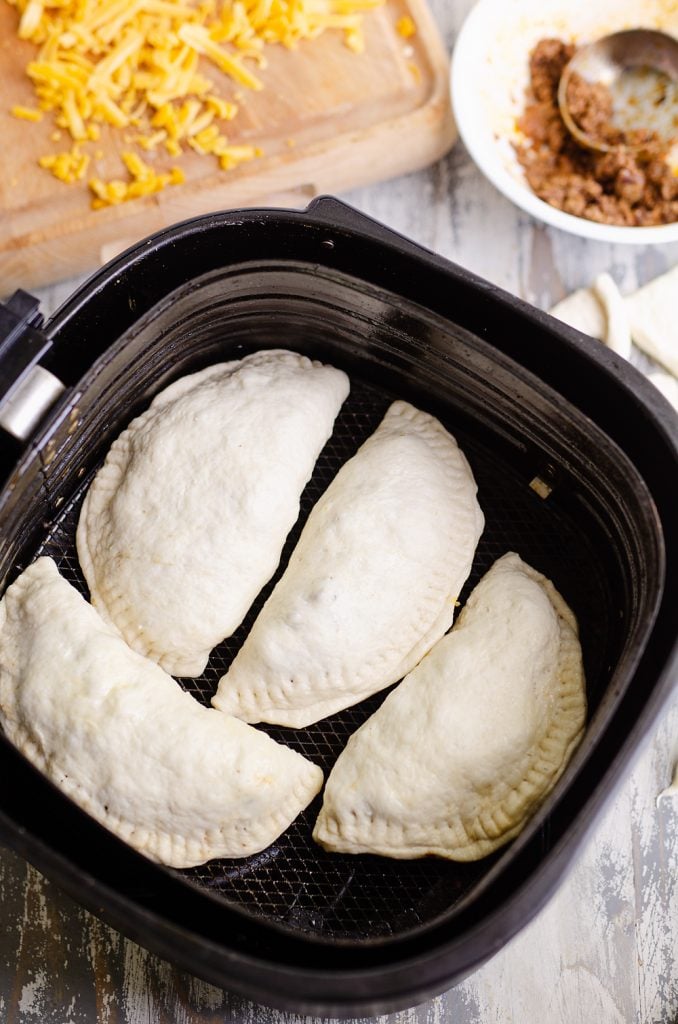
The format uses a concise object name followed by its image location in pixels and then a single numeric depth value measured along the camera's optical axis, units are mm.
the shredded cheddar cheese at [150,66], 792
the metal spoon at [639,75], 827
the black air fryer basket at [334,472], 615
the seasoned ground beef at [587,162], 807
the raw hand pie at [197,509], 690
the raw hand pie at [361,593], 688
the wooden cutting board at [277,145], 801
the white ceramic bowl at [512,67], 788
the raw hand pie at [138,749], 672
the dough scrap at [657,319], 802
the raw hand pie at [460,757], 681
